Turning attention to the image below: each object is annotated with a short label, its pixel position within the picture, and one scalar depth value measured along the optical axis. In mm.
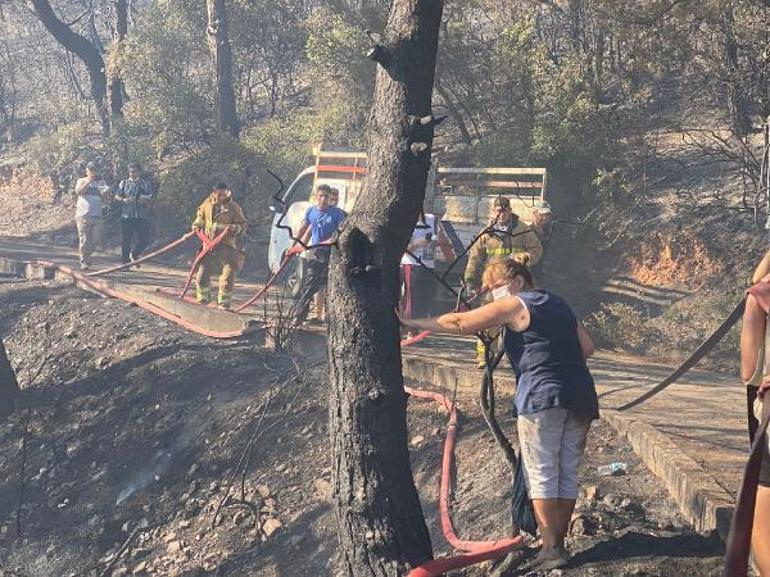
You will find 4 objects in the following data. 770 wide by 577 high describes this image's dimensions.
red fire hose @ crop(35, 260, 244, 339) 11373
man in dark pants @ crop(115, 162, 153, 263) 16484
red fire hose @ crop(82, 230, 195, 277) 14641
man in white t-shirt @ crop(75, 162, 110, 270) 16328
